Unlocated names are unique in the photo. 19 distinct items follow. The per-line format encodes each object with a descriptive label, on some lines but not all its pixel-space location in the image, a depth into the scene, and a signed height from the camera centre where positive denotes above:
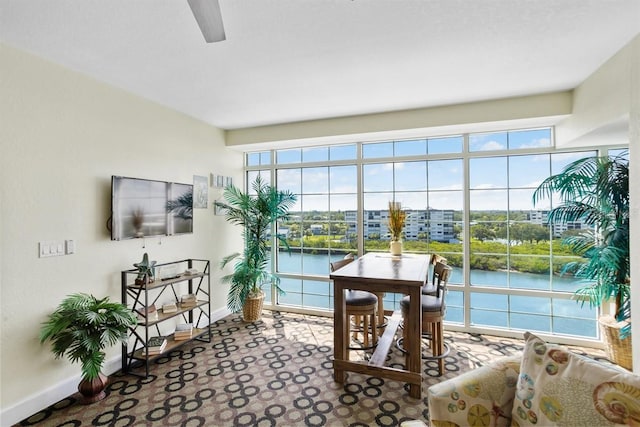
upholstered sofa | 1.04 -0.72
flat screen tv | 2.86 +0.09
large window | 3.55 -0.08
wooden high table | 2.37 -0.84
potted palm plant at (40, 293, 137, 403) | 2.26 -0.90
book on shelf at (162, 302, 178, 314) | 3.16 -0.98
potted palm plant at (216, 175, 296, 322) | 4.08 -0.33
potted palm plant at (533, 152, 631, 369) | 2.72 -0.15
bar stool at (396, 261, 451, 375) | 2.64 -0.87
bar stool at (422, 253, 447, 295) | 3.13 -0.80
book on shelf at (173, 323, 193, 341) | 3.20 -1.26
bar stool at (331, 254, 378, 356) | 2.84 -0.89
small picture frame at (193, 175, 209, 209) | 3.92 +0.32
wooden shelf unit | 2.86 -0.99
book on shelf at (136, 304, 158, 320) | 2.82 -0.95
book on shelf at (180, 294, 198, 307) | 3.38 -0.96
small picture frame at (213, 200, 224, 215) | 4.25 +0.08
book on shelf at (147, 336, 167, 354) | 2.87 -1.26
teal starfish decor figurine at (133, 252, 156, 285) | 2.80 -0.52
